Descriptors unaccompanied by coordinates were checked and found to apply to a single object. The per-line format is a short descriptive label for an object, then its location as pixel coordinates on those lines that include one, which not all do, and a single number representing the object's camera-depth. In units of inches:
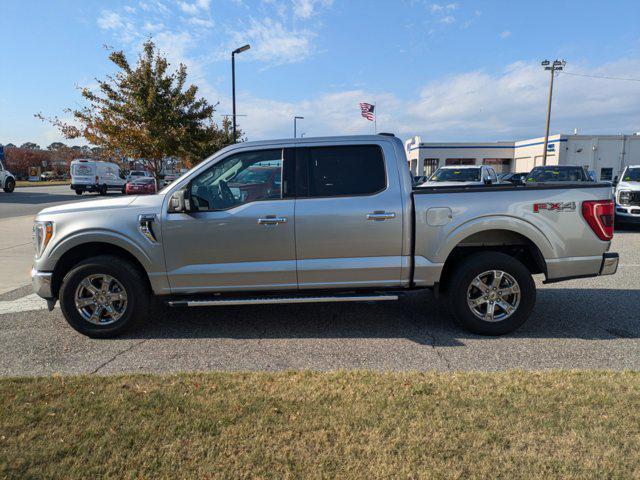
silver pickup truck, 180.4
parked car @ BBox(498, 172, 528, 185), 1006.4
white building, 1768.0
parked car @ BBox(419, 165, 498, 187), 580.4
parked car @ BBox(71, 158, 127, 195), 1200.2
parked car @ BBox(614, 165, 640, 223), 497.0
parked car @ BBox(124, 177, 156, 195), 1113.6
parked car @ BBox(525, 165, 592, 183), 590.6
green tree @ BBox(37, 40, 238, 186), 598.9
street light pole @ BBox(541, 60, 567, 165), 1558.8
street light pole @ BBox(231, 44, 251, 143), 830.5
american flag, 1294.3
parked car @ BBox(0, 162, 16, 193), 1155.3
